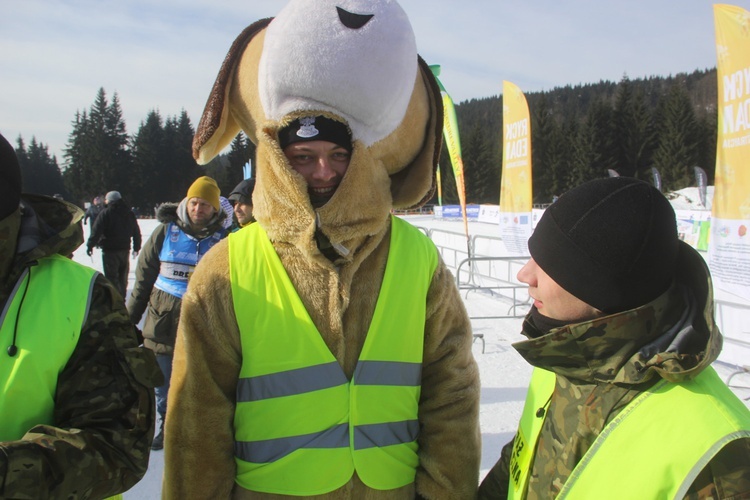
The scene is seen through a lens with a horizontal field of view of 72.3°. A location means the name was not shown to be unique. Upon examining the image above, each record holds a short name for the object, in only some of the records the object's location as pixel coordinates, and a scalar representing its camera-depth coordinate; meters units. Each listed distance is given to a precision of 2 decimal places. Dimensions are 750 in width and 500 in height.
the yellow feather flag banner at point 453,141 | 9.62
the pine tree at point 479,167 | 61.31
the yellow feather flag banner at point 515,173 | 9.24
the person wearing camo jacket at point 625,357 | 0.97
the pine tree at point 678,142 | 49.03
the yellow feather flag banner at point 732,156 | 4.88
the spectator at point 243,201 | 4.78
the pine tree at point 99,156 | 52.22
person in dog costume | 1.50
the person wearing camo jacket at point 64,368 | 1.16
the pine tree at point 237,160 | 50.19
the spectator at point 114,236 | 7.87
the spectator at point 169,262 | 3.65
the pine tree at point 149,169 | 52.22
